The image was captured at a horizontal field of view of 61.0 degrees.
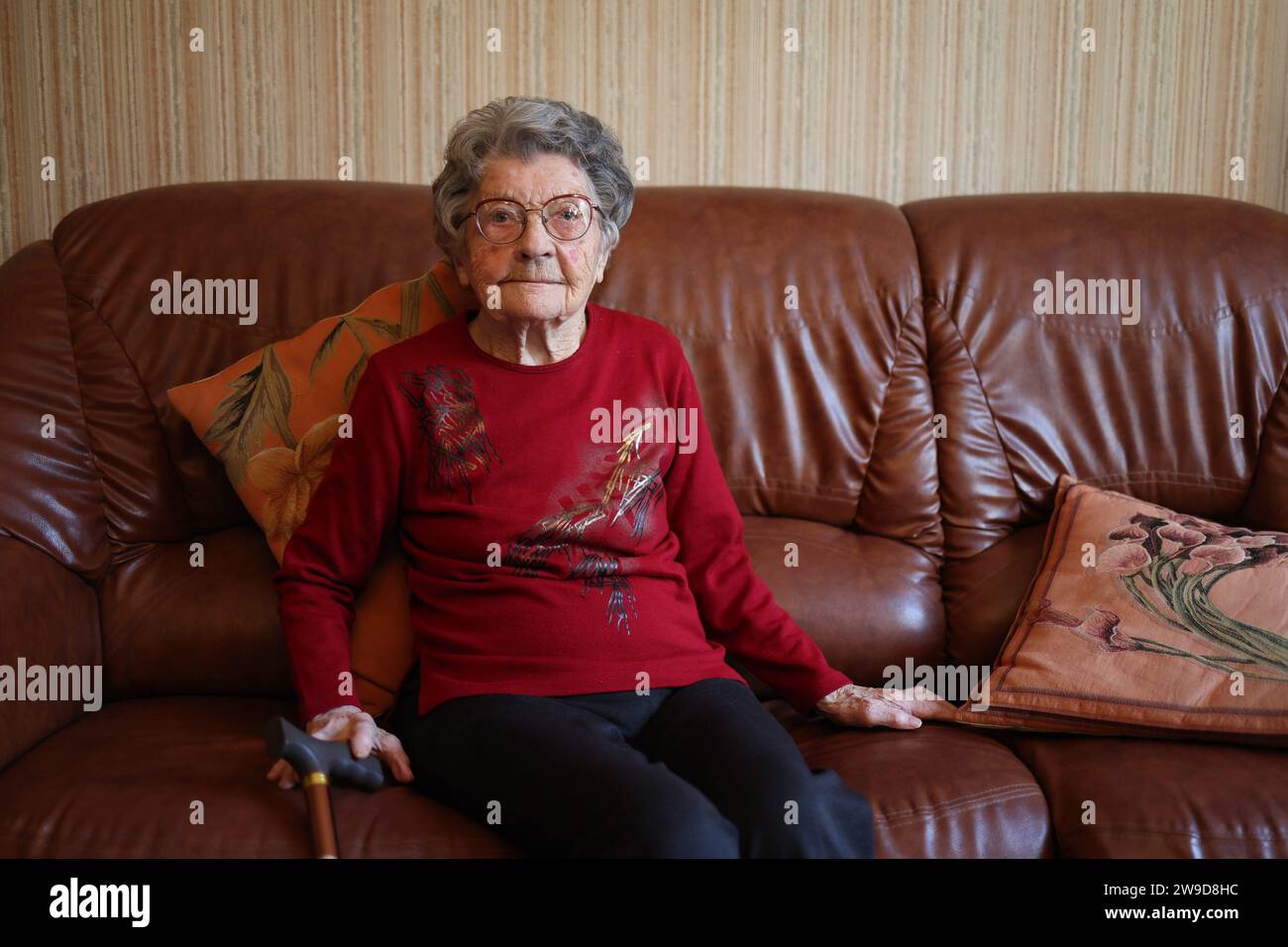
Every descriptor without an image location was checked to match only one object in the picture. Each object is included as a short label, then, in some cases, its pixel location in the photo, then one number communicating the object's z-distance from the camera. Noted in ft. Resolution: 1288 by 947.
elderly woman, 4.71
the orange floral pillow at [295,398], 5.65
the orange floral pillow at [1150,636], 5.07
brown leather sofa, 5.90
